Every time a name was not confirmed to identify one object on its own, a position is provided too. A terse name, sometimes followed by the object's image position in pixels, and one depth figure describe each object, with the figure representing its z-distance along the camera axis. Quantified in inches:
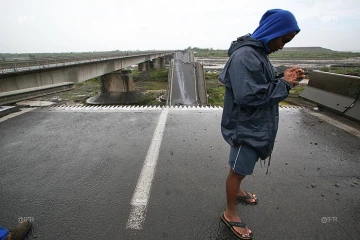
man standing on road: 75.1
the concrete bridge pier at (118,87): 950.4
